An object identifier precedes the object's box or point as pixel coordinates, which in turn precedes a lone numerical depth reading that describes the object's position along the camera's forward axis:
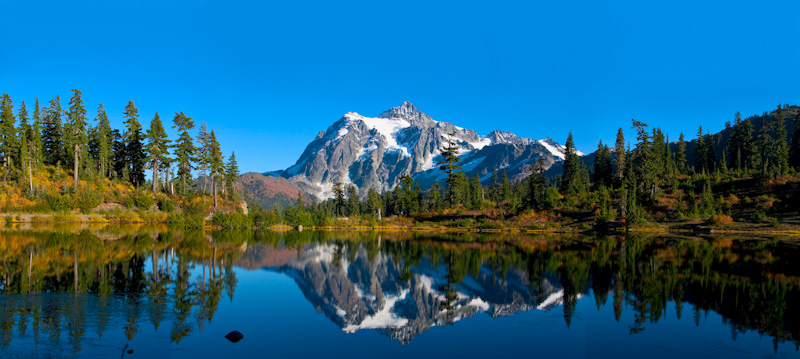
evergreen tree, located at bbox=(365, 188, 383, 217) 112.34
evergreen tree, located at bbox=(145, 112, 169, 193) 72.75
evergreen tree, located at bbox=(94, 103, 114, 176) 70.88
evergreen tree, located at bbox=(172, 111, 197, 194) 75.69
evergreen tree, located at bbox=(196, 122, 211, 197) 76.69
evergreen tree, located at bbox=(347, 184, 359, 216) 115.36
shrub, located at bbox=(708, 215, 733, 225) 61.05
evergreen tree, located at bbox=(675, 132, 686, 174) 98.76
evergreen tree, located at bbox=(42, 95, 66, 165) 71.19
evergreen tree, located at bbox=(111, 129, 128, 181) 76.69
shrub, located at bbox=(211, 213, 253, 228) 69.62
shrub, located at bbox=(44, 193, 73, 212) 59.22
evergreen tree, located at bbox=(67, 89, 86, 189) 64.12
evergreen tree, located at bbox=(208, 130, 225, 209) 76.81
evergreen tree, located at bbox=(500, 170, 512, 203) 99.20
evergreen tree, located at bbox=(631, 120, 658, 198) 73.44
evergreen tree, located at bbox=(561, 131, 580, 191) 92.25
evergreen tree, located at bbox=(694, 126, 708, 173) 99.00
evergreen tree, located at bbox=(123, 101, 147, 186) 76.06
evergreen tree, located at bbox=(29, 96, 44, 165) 65.62
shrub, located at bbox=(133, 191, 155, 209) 66.62
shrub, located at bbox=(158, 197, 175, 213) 68.36
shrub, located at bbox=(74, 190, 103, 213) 61.44
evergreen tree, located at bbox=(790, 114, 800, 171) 88.57
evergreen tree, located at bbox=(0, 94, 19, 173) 62.91
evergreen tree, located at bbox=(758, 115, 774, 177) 79.78
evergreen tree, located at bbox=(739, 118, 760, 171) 89.94
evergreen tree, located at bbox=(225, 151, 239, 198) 93.31
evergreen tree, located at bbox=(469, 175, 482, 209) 80.30
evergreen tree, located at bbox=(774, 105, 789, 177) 73.12
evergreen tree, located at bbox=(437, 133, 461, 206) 80.70
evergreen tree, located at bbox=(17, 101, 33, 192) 62.87
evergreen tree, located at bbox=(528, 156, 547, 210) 76.36
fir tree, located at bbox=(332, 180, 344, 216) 108.28
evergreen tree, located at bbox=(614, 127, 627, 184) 85.19
